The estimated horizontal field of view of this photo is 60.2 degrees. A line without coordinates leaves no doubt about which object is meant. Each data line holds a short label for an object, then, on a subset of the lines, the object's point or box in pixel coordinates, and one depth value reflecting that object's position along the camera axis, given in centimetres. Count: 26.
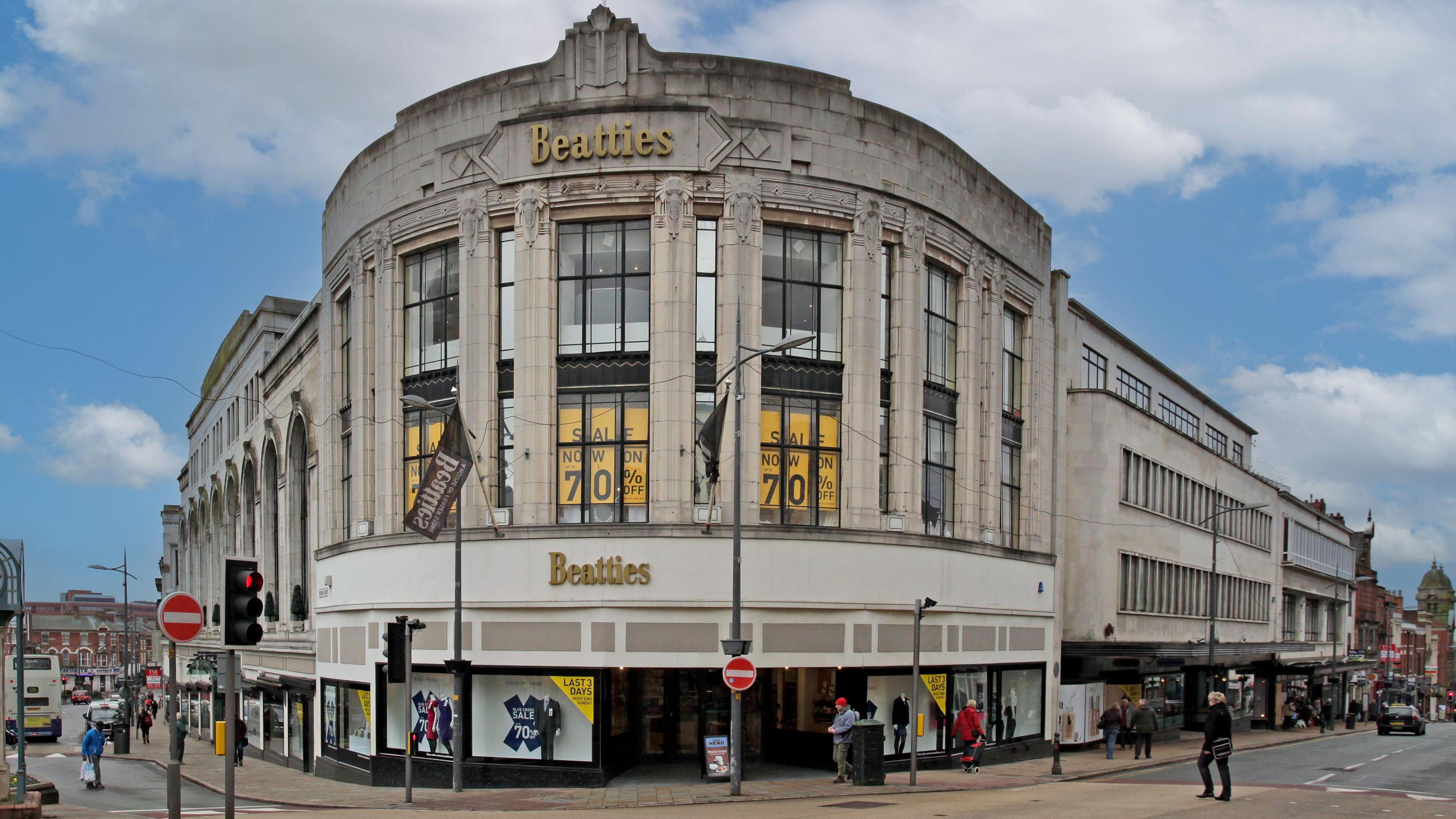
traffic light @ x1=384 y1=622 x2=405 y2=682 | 2583
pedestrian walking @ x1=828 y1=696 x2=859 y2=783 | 2739
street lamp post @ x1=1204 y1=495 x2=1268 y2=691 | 5062
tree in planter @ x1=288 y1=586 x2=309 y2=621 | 4553
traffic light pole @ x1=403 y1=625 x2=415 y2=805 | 2564
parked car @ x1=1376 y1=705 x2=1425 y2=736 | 6059
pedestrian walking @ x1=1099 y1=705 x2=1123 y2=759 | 3778
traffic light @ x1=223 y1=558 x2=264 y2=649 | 1317
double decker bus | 6400
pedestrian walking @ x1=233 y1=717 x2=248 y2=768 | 4241
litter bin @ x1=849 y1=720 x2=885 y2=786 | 2730
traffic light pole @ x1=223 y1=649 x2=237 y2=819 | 1334
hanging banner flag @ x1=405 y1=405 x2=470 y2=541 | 2703
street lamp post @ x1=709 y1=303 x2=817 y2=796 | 2534
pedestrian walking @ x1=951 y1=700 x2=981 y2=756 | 2972
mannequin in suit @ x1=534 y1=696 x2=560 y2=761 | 2819
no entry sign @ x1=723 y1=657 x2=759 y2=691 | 2486
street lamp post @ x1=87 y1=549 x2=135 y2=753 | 5584
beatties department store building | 2866
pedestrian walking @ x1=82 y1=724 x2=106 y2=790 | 3722
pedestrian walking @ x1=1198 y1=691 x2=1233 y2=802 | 2177
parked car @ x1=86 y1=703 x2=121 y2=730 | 6706
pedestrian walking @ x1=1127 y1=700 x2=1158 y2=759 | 3762
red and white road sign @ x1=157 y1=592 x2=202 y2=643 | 1371
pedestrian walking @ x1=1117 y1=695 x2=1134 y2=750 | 4222
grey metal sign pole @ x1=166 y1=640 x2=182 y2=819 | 1340
